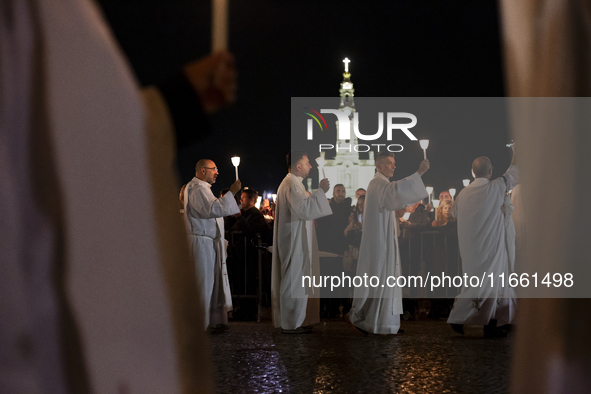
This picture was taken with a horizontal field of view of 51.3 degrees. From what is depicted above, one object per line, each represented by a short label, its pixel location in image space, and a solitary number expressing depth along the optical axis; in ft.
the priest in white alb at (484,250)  22.20
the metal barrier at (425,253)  32.55
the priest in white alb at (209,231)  24.02
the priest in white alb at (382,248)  23.48
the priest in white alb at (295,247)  24.99
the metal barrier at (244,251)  29.91
